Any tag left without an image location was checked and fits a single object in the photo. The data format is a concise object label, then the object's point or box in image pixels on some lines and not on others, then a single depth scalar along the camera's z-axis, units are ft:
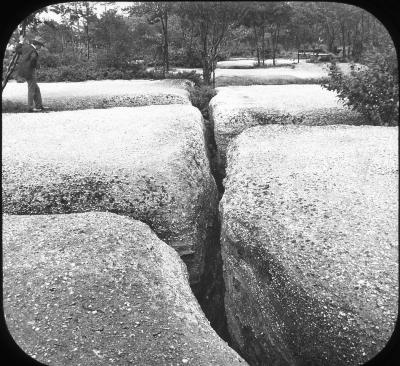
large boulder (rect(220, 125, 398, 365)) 13.55
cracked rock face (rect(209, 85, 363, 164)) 33.47
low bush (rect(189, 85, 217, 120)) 46.43
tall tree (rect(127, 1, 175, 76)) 61.31
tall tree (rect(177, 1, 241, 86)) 48.24
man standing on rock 37.17
